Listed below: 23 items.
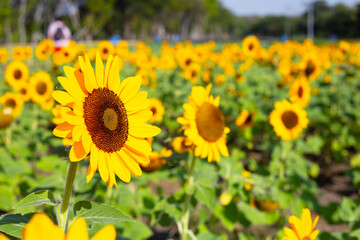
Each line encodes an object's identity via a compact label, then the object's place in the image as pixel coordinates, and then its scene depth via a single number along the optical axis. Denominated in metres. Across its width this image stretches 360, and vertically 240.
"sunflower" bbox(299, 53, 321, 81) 4.44
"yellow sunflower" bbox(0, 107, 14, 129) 3.02
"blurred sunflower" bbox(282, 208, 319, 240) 1.23
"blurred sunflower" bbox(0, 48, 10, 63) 5.22
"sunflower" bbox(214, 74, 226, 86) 6.20
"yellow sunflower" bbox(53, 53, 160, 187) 1.16
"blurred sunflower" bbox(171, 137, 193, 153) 2.22
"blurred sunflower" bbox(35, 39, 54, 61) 4.60
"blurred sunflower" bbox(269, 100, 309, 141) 3.08
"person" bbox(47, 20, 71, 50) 6.86
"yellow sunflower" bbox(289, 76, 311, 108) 3.45
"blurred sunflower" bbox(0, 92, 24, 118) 3.60
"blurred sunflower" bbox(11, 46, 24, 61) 5.40
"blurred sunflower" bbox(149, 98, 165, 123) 3.81
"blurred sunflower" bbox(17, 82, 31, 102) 3.79
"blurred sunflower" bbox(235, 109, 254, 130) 4.16
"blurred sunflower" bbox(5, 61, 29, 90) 3.94
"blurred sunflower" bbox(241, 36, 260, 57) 5.67
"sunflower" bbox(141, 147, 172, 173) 2.25
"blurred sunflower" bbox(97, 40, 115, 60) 4.44
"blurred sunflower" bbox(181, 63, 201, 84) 5.63
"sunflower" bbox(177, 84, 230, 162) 2.00
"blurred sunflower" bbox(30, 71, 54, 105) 3.68
